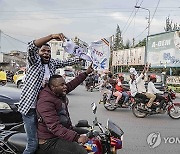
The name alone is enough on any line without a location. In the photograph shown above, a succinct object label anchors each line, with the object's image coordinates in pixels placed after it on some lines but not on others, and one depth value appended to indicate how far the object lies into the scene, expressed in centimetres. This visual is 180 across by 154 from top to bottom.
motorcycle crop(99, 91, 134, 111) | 624
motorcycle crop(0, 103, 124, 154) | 183
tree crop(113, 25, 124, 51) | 4043
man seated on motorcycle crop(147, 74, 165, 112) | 531
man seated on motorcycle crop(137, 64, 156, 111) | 531
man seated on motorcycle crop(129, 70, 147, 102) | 539
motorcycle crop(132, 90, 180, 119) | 532
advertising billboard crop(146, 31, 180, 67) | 1373
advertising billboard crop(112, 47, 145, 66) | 1798
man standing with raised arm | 178
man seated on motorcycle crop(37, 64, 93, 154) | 165
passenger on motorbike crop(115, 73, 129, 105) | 621
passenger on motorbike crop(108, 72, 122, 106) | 619
